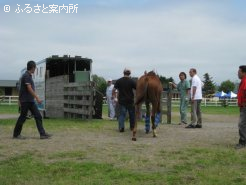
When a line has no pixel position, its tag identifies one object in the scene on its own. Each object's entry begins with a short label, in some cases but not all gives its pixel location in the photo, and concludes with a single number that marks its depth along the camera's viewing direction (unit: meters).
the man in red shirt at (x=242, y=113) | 10.48
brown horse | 12.70
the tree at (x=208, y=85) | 127.82
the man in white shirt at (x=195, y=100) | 15.86
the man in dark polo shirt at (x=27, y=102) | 11.87
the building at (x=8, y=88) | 98.65
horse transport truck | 19.19
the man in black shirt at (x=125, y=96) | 13.83
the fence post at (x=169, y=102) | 18.64
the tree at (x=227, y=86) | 126.81
